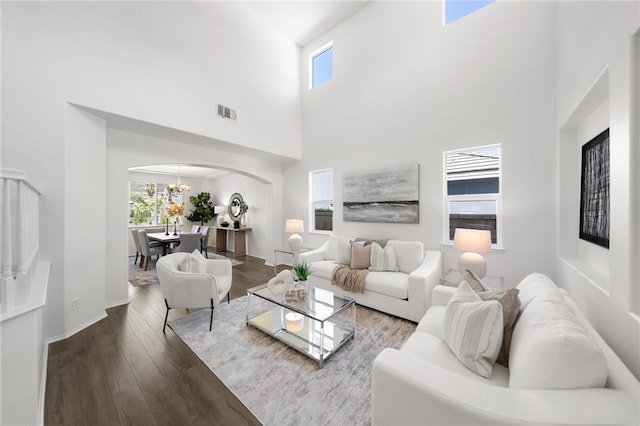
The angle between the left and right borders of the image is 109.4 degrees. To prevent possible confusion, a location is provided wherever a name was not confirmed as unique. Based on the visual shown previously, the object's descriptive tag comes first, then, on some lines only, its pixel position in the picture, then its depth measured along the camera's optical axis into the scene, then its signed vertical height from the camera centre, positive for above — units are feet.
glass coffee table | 6.86 -4.02
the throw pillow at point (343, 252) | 11.93 -2.13
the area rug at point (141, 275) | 13.26 -4.01
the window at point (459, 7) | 10.31 +9.62
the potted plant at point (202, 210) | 24.49 +0.28
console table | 20.78 -2.61
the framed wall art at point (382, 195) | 11.77 +0.96
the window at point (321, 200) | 15.65 +0.90
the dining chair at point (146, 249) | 15.62 -2.64
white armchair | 7.95 -2.69
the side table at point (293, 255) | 15.82 -3.07
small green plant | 8.38 -2.24
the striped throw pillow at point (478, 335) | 4.09 -2.29
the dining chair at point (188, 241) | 15.69 -1.98
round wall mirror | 22.52 +0.75
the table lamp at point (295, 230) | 15.26 -1.19
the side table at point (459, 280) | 8.60 -2.72
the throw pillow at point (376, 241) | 11.75 -1.57
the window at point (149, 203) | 22.48 +1.02
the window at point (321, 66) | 15.90 +10.65
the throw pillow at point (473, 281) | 5.55 -1.75
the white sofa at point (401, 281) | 8.53 -2.89
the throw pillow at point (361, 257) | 10.96 -2.19
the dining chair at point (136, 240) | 16.36 -2.00
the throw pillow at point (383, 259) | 10.56 -2.21
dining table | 16.71 -1.96
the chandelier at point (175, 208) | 18.37 +0.38
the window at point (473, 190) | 9.95 +0.98
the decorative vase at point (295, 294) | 7.67 -2.79
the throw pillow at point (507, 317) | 4.47 -2.09
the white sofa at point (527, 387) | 2.53 -2.27
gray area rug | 5.00 -4.30
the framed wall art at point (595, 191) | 5.35 +0.54
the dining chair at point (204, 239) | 18.98 -2.28
